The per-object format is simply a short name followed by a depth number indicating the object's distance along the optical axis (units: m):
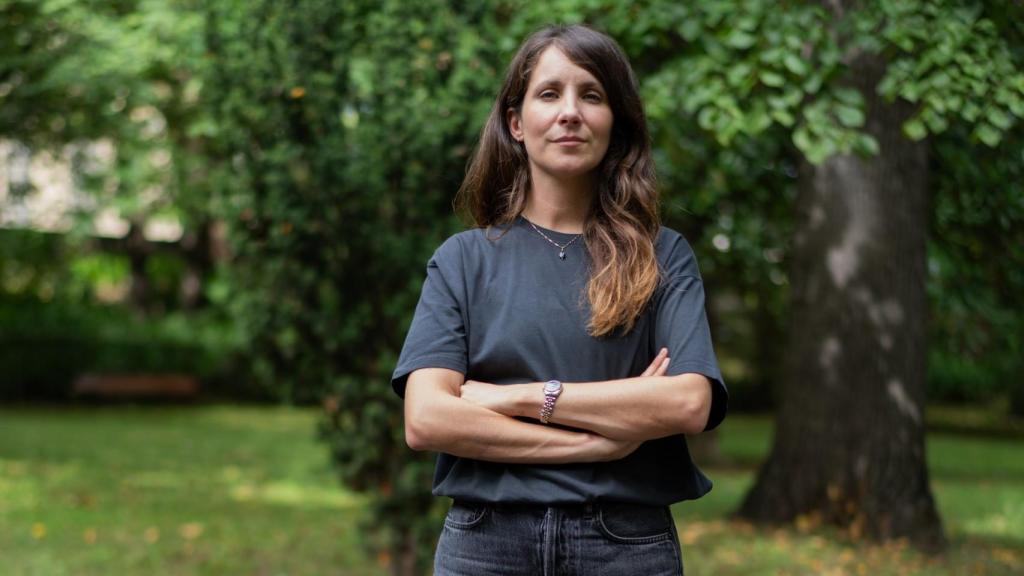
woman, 2.45
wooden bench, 20.62
